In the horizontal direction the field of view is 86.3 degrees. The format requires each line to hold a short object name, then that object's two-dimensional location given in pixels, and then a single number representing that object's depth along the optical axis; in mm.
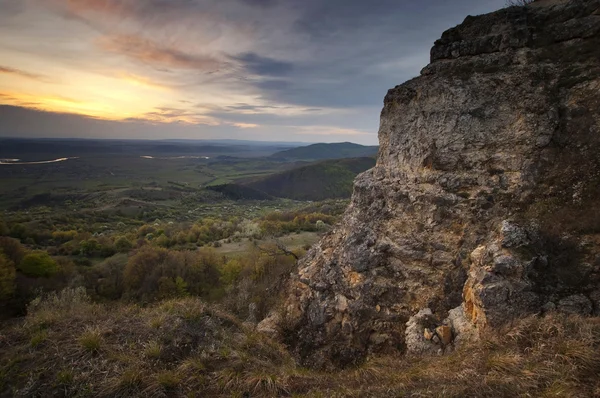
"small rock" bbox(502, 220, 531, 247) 9797
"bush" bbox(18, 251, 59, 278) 36688
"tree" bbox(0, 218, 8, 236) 51588
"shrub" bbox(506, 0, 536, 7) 15355
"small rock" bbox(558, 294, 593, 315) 8359
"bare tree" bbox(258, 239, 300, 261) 37797
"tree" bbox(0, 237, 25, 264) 38116
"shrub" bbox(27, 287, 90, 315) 22909
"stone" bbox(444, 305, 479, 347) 9375
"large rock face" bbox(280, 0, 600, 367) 9500
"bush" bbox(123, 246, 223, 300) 37406
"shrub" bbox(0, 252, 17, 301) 30672
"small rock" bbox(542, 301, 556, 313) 8531
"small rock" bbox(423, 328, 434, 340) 10359
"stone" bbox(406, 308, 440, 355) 10148
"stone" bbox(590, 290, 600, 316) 8269
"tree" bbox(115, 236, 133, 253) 54438
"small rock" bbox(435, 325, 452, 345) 10109
